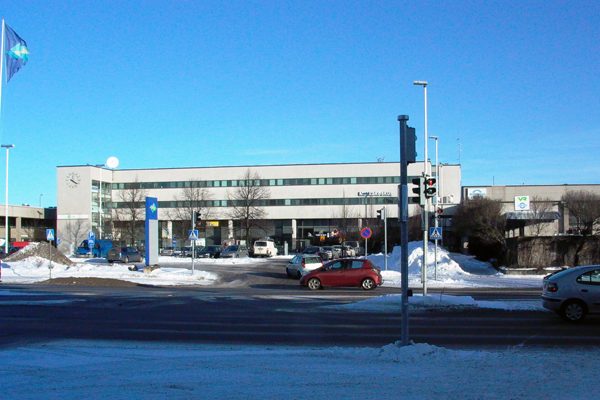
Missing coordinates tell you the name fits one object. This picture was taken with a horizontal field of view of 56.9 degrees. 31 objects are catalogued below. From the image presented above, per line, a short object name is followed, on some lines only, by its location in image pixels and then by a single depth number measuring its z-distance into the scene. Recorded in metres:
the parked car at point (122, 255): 52.28
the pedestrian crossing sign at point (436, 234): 26.21
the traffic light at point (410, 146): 9.38
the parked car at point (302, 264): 33.41
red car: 25.97
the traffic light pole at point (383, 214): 30.08
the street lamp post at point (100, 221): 80.62
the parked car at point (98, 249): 64.50
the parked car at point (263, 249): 65.69
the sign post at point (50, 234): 33.31
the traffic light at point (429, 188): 17.17
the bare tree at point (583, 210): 35.22
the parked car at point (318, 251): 55.12
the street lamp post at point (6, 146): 56.79
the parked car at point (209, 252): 62.38
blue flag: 27.77
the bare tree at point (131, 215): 73.16
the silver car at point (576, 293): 14.13
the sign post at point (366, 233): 31.78
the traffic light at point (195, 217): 33.76
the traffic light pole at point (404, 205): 9.23
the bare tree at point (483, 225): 39.58
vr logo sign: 45.90
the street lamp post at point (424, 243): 19.28
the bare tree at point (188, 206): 76.12
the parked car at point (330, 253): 56.81
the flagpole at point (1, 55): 28.00
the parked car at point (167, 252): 71.11
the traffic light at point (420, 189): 16.56
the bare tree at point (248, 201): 73.94
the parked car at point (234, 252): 60.69
